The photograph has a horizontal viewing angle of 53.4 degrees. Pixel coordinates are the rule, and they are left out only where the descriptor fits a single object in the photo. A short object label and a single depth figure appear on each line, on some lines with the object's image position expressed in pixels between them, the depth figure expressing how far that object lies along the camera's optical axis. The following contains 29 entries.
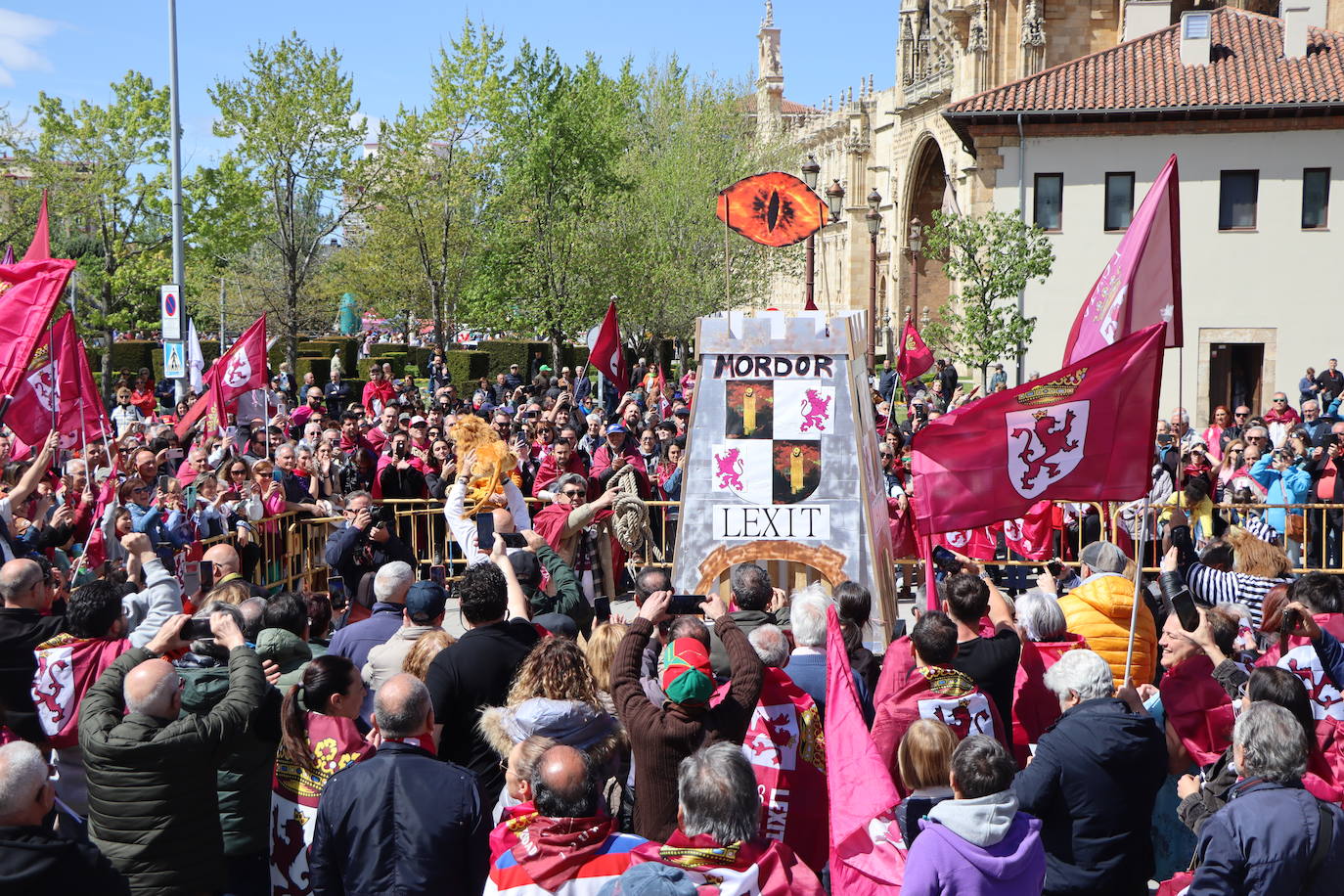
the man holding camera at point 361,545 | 9.62
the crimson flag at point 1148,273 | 7.61
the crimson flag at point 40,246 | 11.04
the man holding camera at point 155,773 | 5.09
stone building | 40.19
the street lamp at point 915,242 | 34.25
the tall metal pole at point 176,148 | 21.55
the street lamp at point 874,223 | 28.37
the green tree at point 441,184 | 40.00
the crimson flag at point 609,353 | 17.97
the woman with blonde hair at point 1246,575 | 7.86
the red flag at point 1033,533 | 13.38
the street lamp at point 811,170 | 20.80
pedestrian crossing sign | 20.00
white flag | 21.73
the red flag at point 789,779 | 5.48
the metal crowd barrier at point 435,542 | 12.20
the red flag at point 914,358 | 22.83
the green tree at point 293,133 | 36.47
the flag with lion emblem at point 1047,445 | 6.99
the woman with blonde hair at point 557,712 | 4.98
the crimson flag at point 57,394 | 11.84
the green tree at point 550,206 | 40.38
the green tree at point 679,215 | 42.56
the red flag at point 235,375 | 15.02
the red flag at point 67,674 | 6.14
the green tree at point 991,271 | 30.14
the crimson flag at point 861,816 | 4.78
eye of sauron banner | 14.03
